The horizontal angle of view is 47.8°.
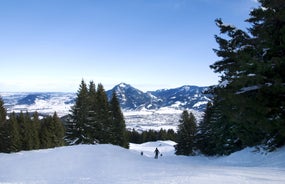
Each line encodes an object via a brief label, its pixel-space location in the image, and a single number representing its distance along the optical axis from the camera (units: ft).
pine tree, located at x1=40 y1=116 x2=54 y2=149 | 188.96
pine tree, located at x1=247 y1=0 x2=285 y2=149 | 59.47
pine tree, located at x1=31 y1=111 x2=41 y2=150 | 180.21
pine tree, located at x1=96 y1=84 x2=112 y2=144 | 160.76
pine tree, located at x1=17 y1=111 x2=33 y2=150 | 176.35
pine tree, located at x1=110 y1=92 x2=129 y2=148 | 179.11
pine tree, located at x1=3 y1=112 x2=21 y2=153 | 170.60
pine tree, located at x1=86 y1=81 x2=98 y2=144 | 152.25
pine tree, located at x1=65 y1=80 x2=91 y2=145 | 150.10
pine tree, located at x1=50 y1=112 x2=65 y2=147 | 195.21
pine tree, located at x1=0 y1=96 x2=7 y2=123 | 172.24
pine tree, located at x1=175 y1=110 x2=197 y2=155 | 198.10
